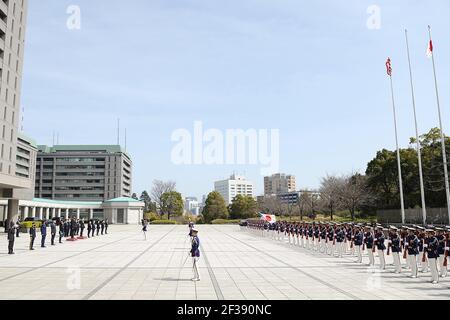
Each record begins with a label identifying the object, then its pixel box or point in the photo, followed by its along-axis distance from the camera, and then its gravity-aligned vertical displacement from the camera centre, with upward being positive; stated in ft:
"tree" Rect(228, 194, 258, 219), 289.12 +3.28
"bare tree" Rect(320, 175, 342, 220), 207.72 +9.94
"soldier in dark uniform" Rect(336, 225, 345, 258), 69.62 -4.99
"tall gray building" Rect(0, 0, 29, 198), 163.32 +59.93
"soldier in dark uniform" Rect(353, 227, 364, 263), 61.21 -4.88
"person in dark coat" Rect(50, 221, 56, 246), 93.91 -3.62
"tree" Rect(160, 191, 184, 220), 311.68 +8.43
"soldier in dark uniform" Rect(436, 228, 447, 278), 46.03 -4.54
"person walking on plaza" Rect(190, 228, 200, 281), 44.06 -4.32
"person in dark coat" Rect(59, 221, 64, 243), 102.47 -3.50
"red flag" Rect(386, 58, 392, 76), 116.67 +41.97
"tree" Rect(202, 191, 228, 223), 295.28 +3.61
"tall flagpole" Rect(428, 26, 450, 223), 97.25 +26.13
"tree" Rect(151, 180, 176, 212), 329.11 +21.54
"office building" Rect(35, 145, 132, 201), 433.89 +45.33
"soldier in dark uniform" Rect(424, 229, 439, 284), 43.34 -4.97
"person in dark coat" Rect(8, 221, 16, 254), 72.90 -3.76
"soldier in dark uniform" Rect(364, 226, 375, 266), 57.36 -5.05
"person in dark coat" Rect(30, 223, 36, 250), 81.36 -3.68
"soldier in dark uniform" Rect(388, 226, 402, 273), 50.70 -4.91
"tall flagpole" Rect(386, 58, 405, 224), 116.67 +41.76
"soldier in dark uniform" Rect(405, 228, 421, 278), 47.44 -4.94
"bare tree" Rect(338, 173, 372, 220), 193.47 +8.00
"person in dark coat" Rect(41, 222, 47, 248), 86.22 -3.63
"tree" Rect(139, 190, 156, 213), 419.54 +11.93
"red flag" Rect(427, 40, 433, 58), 98.47 +39.57
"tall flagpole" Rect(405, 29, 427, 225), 112.68 +31.93
